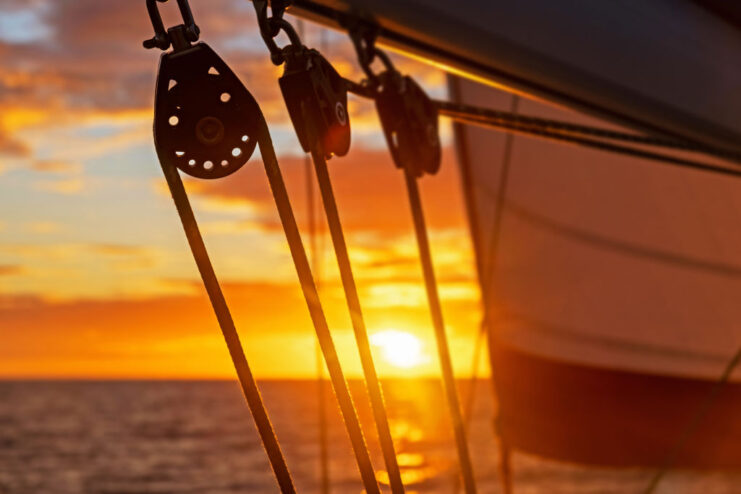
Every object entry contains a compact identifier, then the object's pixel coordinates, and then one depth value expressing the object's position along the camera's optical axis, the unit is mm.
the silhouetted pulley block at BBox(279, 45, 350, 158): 1241
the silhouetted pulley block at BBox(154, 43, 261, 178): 1187
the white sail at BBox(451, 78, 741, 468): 5301
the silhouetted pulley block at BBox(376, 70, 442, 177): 1493
